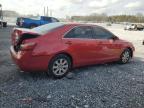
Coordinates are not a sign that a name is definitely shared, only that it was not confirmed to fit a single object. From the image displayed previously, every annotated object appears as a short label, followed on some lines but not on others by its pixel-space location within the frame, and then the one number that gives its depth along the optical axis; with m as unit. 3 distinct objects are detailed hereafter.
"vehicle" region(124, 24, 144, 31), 21.21
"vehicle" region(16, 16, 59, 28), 11.50
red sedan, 2.70
